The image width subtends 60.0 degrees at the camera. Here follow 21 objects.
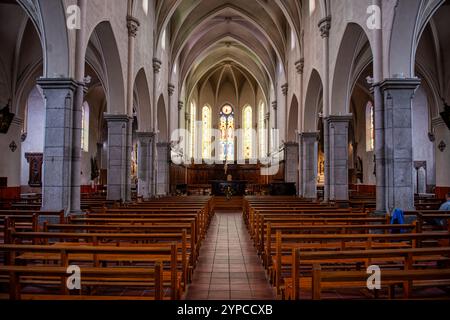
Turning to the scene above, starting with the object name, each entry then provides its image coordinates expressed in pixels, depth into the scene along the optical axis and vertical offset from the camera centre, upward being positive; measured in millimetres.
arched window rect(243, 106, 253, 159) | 42694 +5572
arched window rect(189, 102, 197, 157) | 41219 +5917
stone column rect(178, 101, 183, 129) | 32384 +5929
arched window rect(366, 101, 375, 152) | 27828 +3882
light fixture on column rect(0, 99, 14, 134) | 17609 +2815
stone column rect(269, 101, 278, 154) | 32406 +5085
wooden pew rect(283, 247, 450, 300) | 3270 -805
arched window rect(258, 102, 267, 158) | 40469 +5490
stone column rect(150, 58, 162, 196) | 21391 +4308
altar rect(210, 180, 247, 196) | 26703 -400
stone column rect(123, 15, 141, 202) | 15859 +3922
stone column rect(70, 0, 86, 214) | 10062 +1655
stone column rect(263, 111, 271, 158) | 37875 +4983
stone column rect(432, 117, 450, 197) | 17875 +1290
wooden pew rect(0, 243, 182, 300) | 4156 -787
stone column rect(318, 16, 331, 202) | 15938 +4217
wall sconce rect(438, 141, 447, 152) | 18047 +1660
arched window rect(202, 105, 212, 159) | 42678 +5425
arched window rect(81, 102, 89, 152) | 29281 +3983
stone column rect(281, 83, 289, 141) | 26430 +5131
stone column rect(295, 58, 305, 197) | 21453 +3695
